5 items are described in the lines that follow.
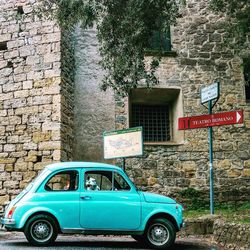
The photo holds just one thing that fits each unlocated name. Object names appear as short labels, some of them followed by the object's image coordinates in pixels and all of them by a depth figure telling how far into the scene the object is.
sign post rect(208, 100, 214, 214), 9.38
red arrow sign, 9.22
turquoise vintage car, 7.28
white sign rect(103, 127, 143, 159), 9.49
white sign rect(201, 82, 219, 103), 9.33
